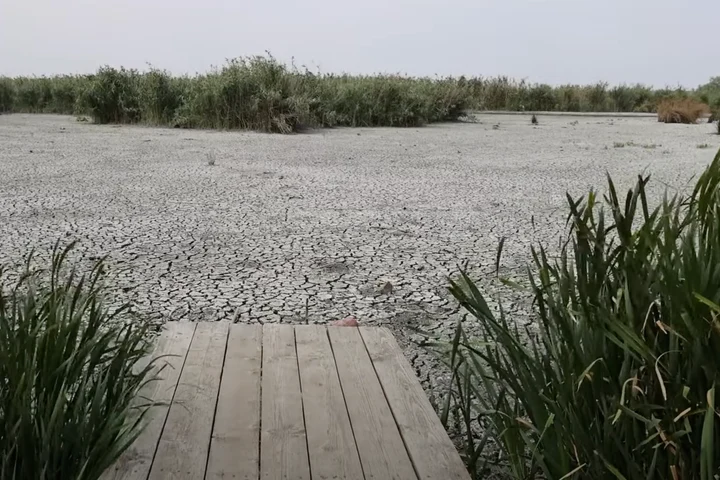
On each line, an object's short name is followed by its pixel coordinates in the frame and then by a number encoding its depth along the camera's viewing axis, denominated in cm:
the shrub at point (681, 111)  1417
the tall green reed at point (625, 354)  113
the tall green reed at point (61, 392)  118
